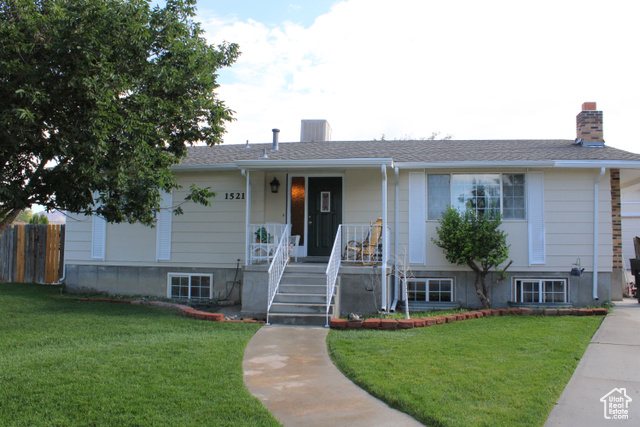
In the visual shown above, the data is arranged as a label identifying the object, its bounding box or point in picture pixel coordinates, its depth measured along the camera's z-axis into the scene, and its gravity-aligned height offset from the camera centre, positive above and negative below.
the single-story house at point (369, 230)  9.87 +0.28
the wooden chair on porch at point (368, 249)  9.94 -0.12
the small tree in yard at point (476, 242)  9.84 +0.05
